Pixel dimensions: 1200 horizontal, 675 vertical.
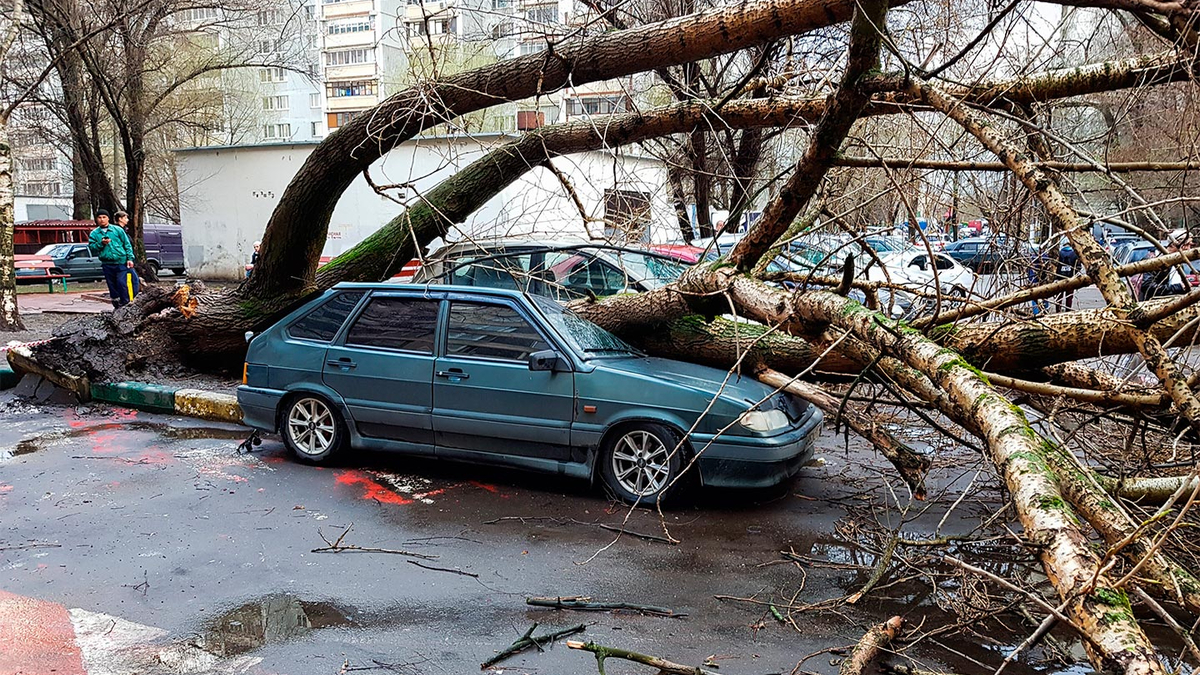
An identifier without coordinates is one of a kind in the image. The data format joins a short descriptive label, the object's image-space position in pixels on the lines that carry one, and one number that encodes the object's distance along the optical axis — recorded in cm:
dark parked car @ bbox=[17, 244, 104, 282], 2831
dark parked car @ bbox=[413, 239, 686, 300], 883
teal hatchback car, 599
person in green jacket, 1533
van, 3356
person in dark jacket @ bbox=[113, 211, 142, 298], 1585
